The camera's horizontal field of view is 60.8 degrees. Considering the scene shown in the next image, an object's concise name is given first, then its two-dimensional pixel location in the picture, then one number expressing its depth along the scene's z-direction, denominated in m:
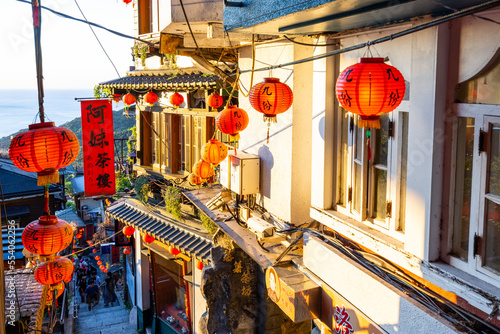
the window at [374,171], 4.98
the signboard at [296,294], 6.15
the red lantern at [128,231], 18.25
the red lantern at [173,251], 14.48
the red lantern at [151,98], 15.78
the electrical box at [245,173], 8.72
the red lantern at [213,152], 10.24
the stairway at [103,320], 19.92
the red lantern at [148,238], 16.45
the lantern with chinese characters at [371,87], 4.15
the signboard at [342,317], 5.09
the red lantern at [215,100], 12.52
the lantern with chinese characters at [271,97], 6.81
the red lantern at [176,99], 14.70
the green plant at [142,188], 16.59
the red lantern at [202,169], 11.62
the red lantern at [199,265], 13.38
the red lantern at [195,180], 12.96
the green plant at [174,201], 14.62
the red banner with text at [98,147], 11.57
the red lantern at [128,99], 16.55
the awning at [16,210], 25.53
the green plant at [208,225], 12.15
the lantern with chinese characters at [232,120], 8.65
